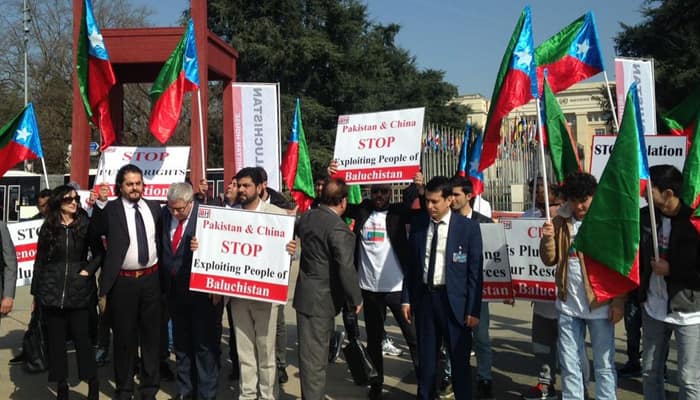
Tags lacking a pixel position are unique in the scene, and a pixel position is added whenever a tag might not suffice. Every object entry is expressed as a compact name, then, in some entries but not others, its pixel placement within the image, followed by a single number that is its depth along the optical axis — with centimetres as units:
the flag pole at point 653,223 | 450
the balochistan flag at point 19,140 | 792
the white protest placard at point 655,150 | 689
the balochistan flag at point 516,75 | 593
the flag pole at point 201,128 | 766
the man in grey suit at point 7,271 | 611
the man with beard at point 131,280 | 594
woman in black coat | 593
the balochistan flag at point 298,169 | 909
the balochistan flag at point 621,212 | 457
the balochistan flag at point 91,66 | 832
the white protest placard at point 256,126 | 898
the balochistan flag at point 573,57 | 688
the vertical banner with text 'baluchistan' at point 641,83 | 812
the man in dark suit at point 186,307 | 592
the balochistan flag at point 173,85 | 812
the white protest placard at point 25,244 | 730
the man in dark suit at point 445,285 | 538
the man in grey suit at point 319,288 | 543
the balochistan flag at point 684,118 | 698
